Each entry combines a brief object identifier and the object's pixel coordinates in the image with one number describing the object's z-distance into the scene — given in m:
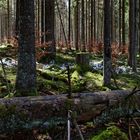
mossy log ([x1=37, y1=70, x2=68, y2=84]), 7.95
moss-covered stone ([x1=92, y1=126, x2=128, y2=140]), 3.81
